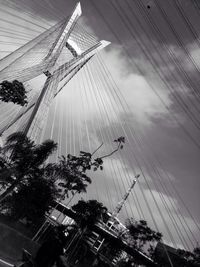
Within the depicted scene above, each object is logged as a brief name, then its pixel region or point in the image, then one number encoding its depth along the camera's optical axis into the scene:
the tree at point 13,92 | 23.60
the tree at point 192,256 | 36.81
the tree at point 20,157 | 25.19
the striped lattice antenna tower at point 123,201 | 56.80
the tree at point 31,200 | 29.88
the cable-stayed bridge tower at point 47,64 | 23.58
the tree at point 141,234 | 40.19
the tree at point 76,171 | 34.22
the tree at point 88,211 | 34.53
